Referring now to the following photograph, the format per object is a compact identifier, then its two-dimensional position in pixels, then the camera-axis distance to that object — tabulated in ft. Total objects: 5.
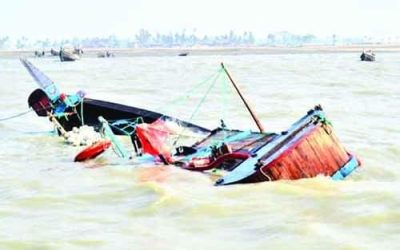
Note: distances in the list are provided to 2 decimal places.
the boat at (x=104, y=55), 464.36
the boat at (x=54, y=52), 448.24
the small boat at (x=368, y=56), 283.38
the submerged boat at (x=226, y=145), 39.73
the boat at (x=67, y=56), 335.08
